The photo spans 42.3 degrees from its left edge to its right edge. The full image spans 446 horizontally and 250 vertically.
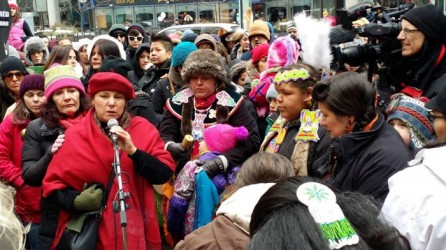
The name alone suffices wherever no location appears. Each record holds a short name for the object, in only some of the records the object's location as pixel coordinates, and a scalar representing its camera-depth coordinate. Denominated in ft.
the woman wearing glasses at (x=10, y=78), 17.79
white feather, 12.71
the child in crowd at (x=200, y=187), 13.74
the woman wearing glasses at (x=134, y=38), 27.08
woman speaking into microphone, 11.64
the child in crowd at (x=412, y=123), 10.62
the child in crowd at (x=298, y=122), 11.68
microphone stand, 9.96
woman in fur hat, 14.75
